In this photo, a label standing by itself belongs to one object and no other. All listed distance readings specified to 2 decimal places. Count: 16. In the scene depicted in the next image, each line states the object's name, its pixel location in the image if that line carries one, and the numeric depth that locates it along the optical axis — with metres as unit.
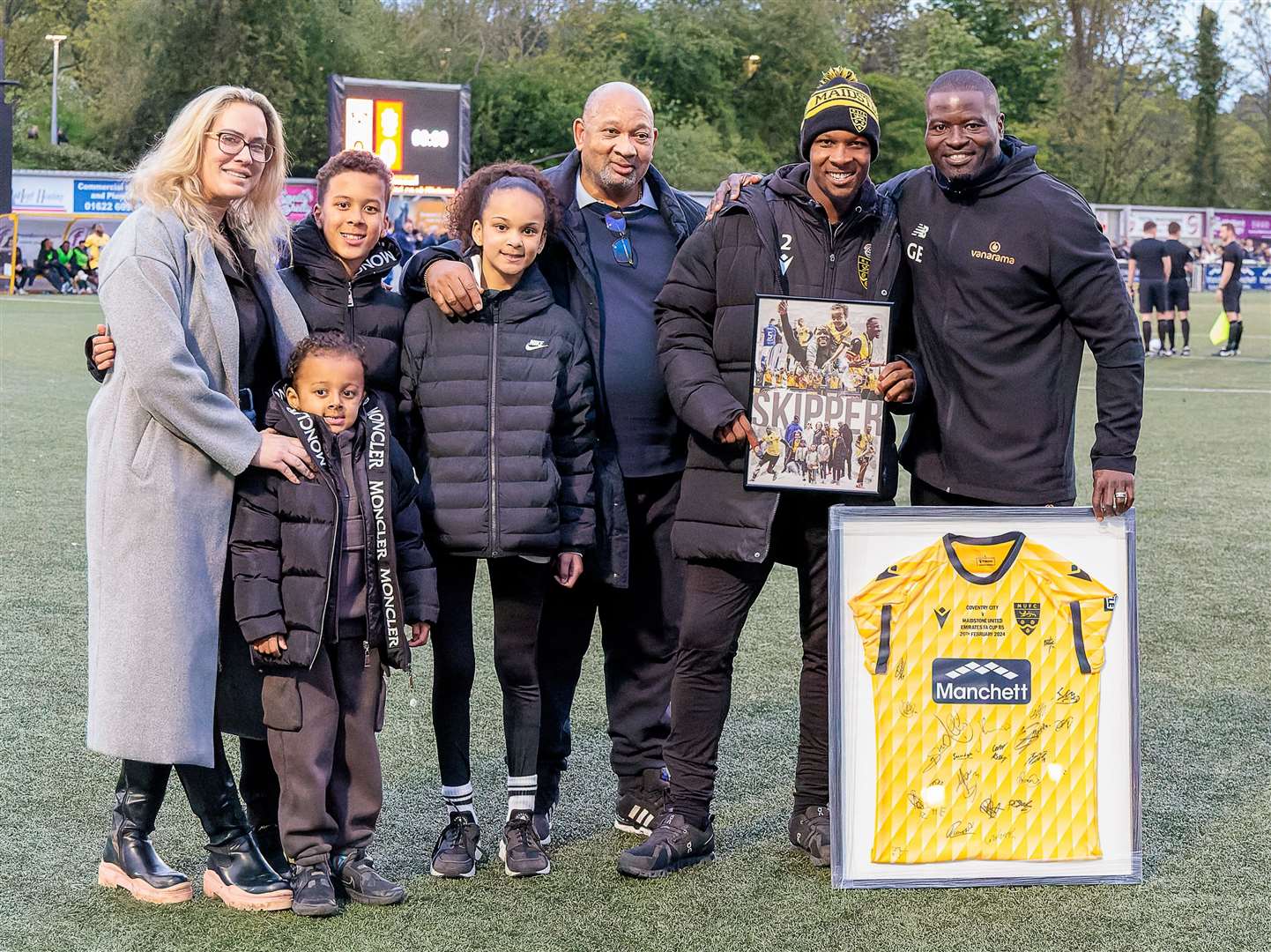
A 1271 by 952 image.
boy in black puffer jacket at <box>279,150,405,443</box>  3.95
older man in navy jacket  4.32
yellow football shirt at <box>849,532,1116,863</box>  3.98
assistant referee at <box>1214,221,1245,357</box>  22.97
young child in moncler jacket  3.70
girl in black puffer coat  3.96
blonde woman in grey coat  3.57
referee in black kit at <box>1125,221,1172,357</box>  22.34
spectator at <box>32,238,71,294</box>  36.34
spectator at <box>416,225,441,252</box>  28.67
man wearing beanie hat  4.00
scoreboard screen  22.09
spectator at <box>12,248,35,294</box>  35.94
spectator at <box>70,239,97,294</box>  36.41
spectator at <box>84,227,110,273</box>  35.30
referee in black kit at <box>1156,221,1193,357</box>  22.48
